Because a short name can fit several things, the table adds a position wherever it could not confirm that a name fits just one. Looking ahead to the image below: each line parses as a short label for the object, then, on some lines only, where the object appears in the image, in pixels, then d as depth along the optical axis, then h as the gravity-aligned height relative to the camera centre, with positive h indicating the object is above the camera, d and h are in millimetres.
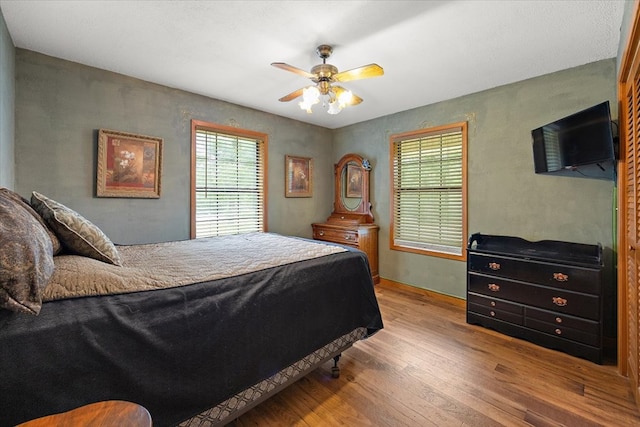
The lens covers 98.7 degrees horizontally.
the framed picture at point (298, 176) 4371 +624
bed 938 -506
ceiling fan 2129 +1107
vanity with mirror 4242 +6
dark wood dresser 2271 -721
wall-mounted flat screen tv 1995 +601
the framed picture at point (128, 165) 2762 +517
